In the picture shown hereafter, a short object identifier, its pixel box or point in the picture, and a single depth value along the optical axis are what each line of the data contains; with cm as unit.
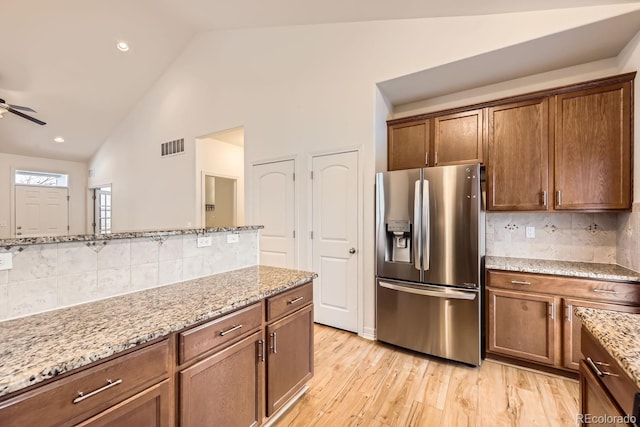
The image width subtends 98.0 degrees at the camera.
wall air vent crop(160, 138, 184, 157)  500
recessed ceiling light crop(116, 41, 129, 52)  440
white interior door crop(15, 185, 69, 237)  630
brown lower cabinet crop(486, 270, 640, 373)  203
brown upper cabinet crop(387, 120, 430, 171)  293
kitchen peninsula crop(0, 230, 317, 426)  82
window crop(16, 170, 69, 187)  634
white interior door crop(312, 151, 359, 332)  309
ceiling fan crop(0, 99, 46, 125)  369
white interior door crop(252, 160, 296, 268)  358
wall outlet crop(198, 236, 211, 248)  185
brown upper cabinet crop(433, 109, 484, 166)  265
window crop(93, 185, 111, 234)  697
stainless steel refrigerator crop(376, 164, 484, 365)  231
